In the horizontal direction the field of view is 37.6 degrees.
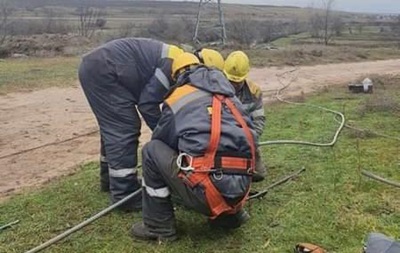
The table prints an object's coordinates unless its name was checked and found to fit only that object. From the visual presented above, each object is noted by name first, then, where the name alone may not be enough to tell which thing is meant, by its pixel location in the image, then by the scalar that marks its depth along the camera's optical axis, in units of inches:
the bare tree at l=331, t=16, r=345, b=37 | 1563.7
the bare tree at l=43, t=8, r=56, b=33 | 1316.9
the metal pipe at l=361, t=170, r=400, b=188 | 187.4
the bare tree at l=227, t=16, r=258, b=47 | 1148.5
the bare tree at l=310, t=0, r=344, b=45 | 1473.4
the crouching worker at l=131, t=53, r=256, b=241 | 134.2
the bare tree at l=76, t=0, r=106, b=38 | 1284.0
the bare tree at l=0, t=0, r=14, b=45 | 1176.4
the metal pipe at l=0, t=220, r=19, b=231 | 163.8
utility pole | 999.0
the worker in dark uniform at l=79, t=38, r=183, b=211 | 167.8
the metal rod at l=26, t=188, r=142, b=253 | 143.8
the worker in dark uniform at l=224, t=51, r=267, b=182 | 172.2
